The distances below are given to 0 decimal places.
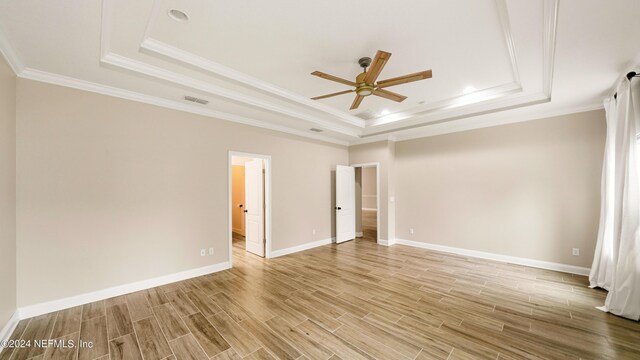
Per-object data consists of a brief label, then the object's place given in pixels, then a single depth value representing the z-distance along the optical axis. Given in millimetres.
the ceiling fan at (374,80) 2246
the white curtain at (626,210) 2547
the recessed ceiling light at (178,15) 2029
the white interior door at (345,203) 6320
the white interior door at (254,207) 5137
